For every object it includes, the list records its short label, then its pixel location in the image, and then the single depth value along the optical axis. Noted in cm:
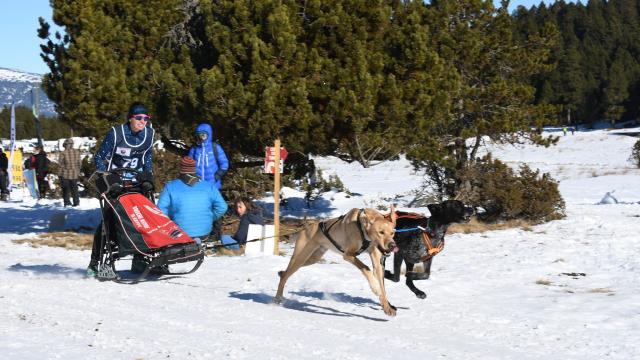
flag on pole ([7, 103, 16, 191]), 2515
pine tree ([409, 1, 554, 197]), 1717
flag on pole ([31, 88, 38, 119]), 3723
